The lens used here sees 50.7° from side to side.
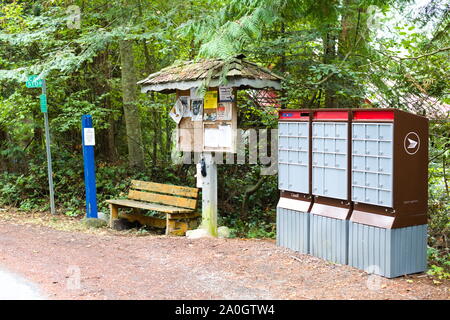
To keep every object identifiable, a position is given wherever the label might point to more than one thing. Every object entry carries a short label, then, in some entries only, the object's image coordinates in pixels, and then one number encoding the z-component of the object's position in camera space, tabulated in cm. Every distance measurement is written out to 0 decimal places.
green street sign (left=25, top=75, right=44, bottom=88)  917
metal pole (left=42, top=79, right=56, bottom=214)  942
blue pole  922
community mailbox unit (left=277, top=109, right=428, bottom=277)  528
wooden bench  826
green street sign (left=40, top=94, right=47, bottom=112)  937
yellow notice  746
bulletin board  732
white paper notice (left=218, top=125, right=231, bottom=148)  734
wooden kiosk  706
